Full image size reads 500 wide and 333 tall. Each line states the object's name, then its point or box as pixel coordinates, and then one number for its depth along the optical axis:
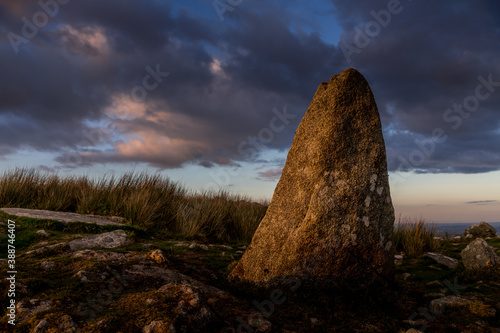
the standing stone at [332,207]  3.62
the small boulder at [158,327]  2.23
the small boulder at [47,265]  3.18
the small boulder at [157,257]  3.59
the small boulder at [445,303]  3.54
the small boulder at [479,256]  5.04
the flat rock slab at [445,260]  5.72
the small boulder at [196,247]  5.25
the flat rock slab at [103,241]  4.56
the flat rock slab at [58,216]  6.26
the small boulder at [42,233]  5.37
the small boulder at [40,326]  2.18
